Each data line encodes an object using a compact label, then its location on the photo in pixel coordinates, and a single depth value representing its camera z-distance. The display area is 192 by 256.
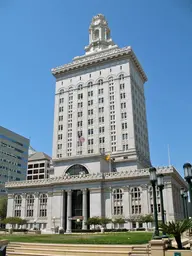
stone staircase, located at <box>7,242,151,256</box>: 20.94
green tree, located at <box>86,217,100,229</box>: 65.06
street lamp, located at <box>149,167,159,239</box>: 22.23
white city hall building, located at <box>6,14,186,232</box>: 71.25
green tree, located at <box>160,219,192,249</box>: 20.61
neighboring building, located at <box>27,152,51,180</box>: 140.75
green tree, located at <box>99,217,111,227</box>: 64.75
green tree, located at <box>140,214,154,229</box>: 61.47
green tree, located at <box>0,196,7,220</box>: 93.34
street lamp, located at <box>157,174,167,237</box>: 25.86
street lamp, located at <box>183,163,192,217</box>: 20.94
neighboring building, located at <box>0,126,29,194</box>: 135.38
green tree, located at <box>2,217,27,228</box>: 73.88
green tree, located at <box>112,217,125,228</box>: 65.49
